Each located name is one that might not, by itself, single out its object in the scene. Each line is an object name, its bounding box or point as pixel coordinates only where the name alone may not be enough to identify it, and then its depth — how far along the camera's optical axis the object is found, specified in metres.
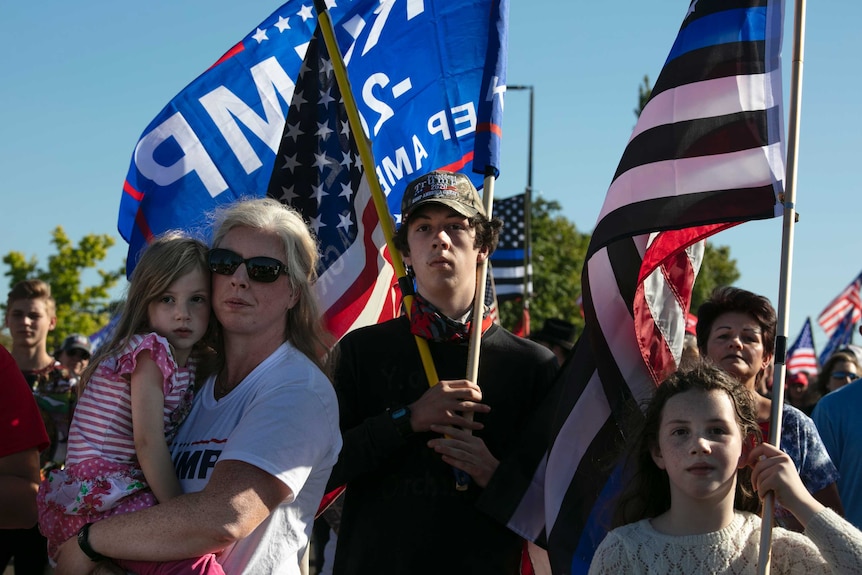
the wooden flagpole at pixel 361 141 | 4.62
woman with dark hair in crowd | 4.23
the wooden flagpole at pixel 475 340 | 3.94
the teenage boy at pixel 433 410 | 3.95
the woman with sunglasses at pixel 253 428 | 3.04
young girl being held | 3.28
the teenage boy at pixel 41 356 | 7.54
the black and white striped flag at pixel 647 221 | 3.79
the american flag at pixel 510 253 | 15.34
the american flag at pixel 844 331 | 17.91
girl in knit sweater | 3.17
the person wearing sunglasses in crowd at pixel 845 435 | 4.59
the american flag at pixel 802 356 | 16.48
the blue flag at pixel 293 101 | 5.55
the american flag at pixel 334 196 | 5.27
